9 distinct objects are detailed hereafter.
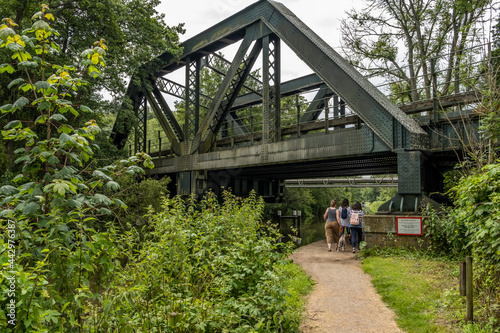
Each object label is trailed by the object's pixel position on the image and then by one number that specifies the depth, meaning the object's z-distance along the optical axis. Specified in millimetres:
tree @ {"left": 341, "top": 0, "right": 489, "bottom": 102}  14977
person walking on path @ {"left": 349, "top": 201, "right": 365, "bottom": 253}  10528
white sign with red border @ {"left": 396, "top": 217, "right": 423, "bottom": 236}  8469
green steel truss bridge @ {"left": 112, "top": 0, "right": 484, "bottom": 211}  9242
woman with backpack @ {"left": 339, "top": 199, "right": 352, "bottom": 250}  11299
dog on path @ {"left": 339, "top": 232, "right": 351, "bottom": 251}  10781
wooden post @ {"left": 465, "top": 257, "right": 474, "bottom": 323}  4108
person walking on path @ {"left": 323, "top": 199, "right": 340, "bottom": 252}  11294
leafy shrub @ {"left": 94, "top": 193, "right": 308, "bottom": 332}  3629
